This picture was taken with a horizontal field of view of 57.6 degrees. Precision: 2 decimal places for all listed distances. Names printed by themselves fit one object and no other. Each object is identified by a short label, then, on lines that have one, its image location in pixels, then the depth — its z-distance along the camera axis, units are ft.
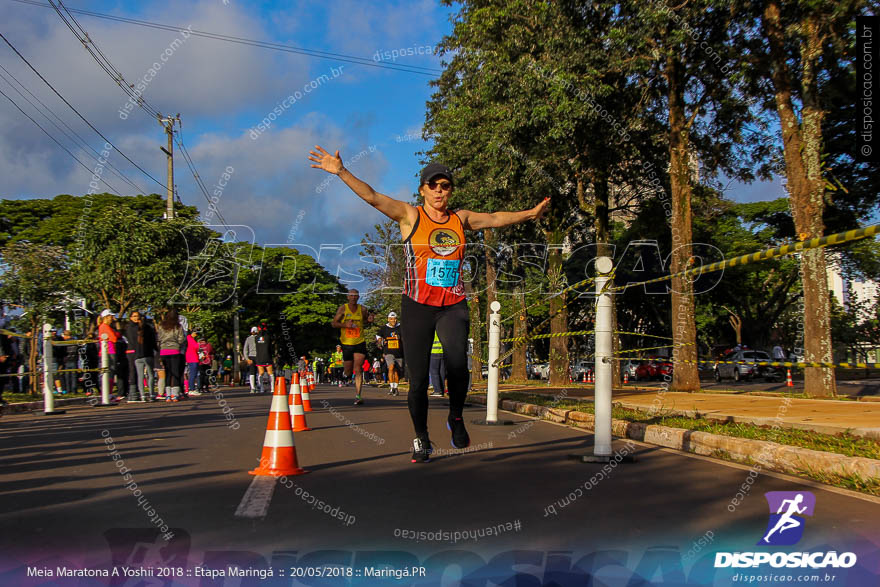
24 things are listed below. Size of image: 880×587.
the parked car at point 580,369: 165.63
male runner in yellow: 45.29
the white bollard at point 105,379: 53.11
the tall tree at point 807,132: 48.60
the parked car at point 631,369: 166.30
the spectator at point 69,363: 70.10
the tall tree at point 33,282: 74.95
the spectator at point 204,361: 75.20
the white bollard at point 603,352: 21.83
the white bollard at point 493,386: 33.19
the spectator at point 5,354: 45.53
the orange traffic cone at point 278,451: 18.88
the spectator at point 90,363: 64.45
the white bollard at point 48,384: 44.96
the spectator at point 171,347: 58.08
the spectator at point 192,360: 68.23
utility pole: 122.44
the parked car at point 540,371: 200.60
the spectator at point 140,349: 55.93
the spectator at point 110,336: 55.06
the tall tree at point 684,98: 52.47
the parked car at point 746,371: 119.53
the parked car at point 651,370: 159.02
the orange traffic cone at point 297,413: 28.89
